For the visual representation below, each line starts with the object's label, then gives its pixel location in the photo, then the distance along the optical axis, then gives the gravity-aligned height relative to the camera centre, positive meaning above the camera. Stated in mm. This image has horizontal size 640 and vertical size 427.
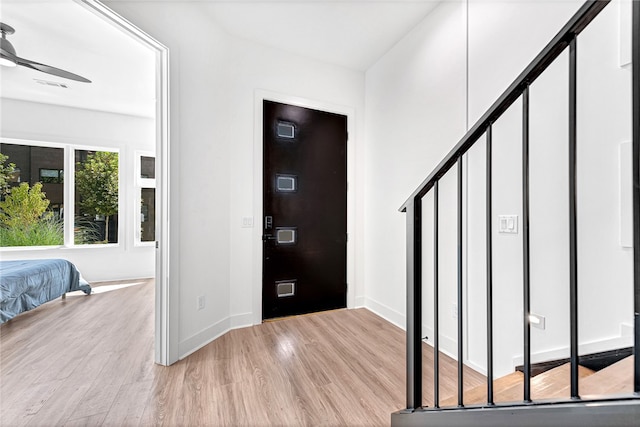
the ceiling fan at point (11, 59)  2227 +1281
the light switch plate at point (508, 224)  1752 -60
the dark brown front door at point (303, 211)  2914 +34
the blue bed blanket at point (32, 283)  2627 -707
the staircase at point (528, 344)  567 -367
